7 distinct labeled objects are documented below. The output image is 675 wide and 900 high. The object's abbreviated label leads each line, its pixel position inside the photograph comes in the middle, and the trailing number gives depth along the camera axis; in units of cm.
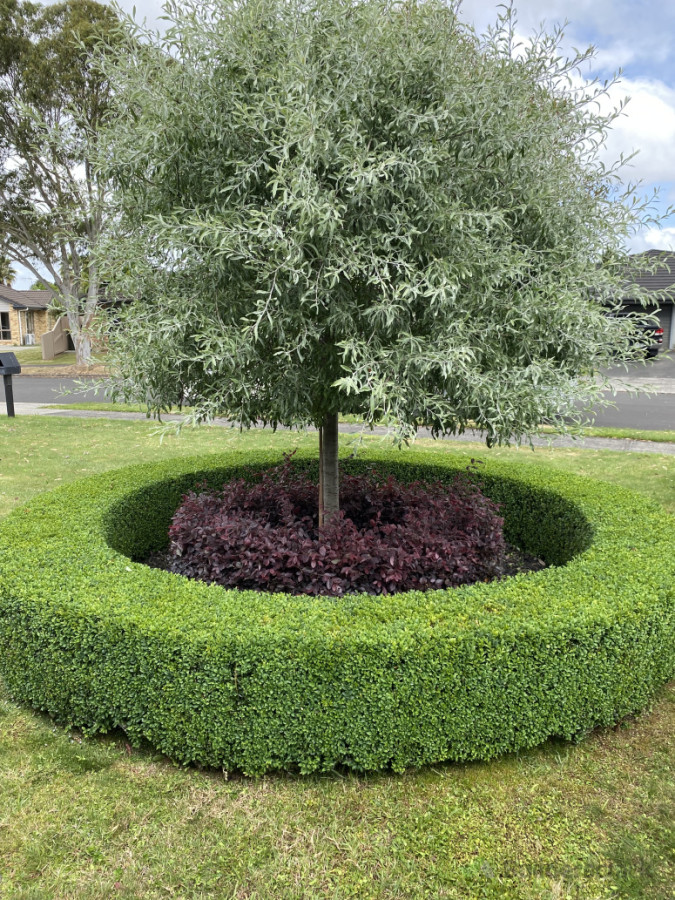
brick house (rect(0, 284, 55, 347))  4859
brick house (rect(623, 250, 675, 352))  3278
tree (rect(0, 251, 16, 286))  2820
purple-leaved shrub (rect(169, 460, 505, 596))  487
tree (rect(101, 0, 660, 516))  376
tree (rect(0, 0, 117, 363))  2227
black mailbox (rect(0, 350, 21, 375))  1493
